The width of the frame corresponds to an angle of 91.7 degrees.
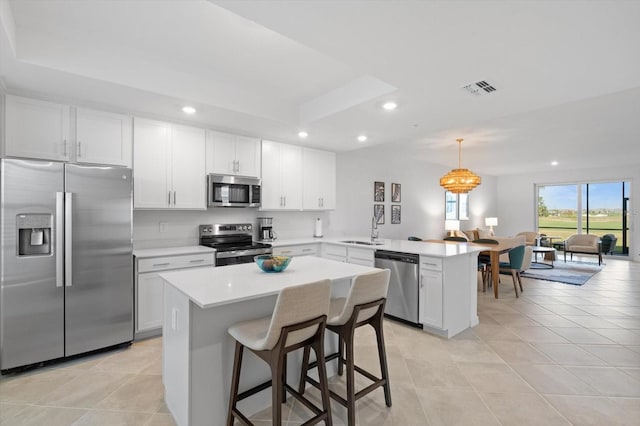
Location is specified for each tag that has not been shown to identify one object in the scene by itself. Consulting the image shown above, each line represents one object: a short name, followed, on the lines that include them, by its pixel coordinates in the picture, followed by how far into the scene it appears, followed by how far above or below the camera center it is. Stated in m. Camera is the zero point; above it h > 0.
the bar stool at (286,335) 1.53 -0.67
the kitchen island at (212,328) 1.74 -0.69
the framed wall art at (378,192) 6.28 +0.41
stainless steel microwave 3.82 +0.26
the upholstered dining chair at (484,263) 5.24 -0.86
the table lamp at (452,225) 7.86 -0.32
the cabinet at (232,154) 3.88 +0.74
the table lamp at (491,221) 9.43 -0.26
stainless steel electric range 3.67 -0.42
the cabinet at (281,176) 4.41 +0.52
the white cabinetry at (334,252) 4.37 -0.58
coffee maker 4.54 -0.26
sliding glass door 8.76 +0.08
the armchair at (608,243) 8.18 -0.80
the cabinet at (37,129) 2.65 +0.72
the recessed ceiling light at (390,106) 3.07 +1.07
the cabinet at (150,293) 3.13 -0.84
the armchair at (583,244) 7.84 -0.85
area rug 6.11 -1.30
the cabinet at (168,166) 3.34 +0.51
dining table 4.75 -0.70
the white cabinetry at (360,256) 4.00 -0.59
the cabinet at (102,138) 2.97 +0.73
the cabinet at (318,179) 4.85 +0.52
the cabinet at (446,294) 3.29 -0.90
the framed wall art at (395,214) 6.72 -0.04
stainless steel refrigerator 2.47 -0.42
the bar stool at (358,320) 1.84 -0.69
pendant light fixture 5.92 +0.61
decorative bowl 2.24 -0.37
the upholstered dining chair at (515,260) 4.91 -0.75
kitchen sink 4.24 -0.44
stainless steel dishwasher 3.55 -0.85
